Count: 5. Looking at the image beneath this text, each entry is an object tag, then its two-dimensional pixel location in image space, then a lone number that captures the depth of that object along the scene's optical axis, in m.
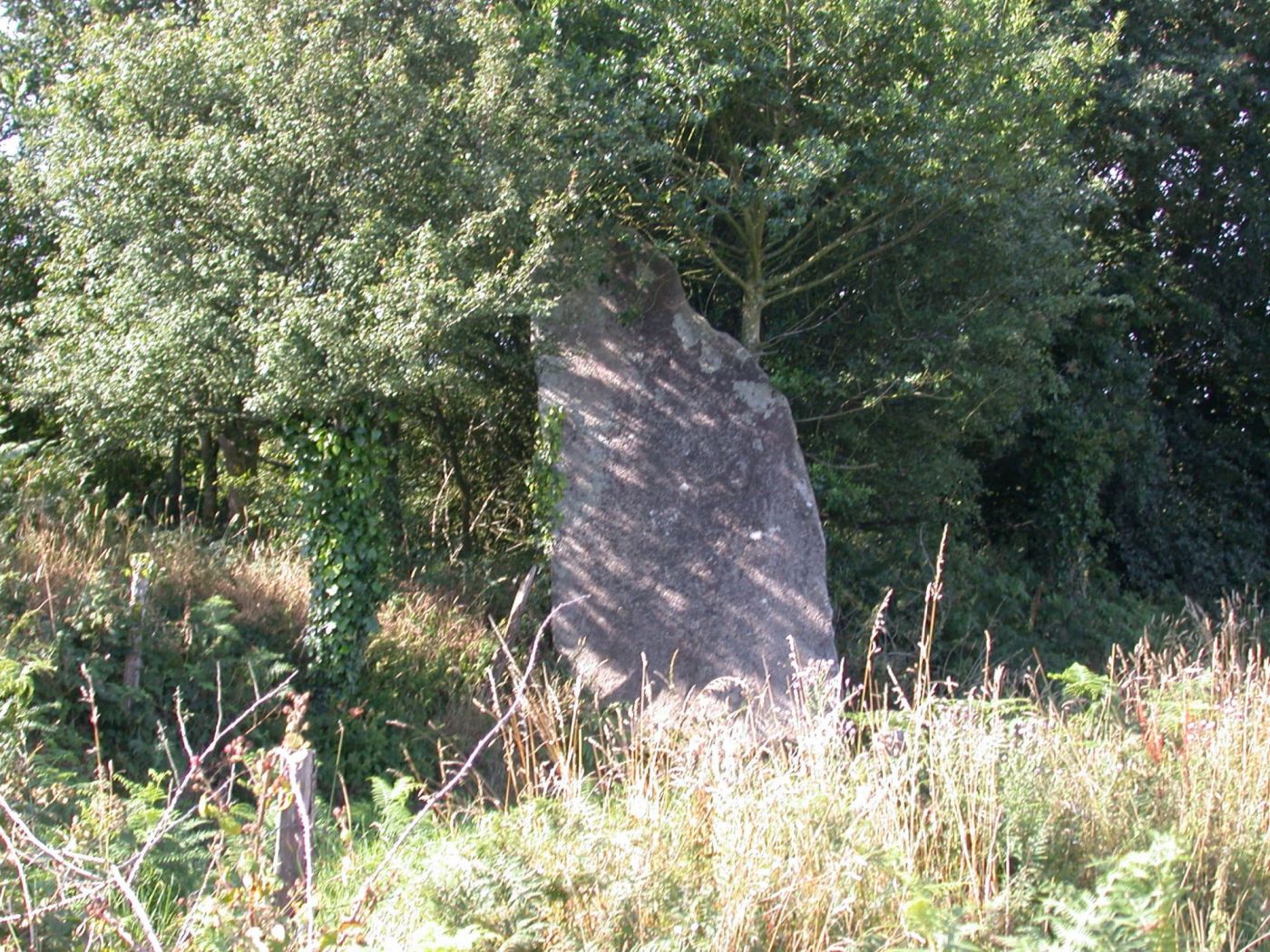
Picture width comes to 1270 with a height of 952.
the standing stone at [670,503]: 9.62
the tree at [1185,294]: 14.59
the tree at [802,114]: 8.98
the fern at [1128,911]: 3.36
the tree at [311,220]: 7.79
